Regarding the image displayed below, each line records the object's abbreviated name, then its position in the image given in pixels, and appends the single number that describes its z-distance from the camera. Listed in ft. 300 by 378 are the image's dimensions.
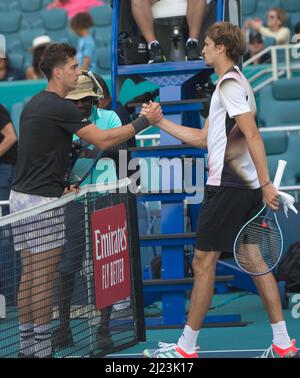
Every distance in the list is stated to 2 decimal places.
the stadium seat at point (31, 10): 62.85
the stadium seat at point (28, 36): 60.44
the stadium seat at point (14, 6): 63.94
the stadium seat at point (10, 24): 62.23
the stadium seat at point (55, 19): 60.49
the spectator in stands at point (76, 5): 60.29
